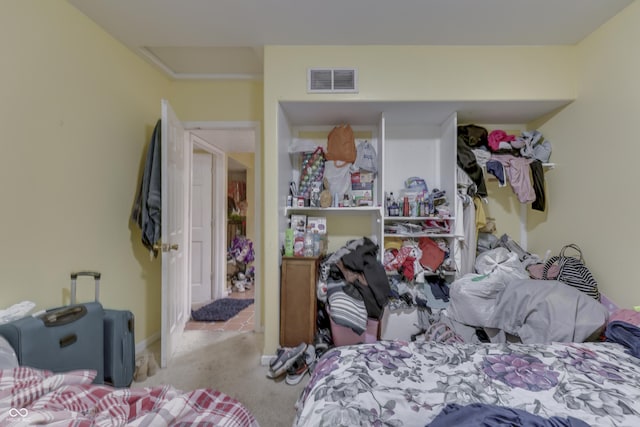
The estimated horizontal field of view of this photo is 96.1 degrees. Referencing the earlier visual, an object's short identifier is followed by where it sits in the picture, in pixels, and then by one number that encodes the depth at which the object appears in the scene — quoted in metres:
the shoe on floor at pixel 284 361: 2.13
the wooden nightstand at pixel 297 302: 2.35
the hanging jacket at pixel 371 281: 2.27
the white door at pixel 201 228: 4.04
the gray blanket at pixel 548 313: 1.72
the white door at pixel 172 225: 2.25
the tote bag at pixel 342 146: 2.68
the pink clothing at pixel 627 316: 1.60
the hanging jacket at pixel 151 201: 2.30
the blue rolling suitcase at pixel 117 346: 1.79
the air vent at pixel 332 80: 2.26
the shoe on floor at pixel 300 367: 2.12
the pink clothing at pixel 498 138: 2.58
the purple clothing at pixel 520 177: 2.46
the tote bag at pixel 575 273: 1.99
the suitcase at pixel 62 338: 1.33
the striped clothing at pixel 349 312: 2.20
